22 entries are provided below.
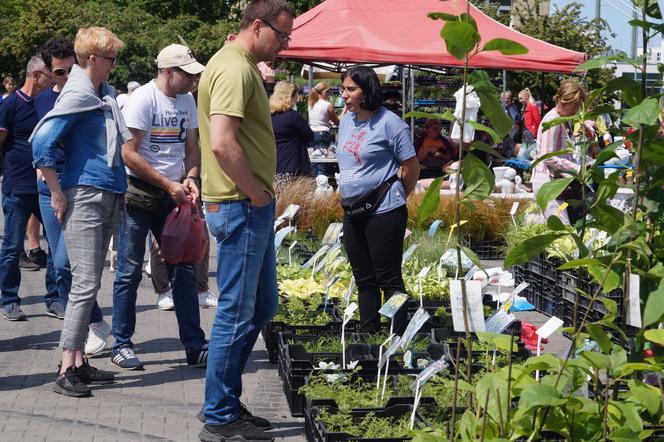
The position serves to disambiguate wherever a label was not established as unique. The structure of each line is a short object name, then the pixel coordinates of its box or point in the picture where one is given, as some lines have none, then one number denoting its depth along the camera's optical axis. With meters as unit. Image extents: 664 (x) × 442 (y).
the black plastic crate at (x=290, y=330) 6.65
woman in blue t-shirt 6.20
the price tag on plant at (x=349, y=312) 5.63
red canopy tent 13.20
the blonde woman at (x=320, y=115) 16.03
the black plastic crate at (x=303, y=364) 5.45
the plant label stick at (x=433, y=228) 7.58
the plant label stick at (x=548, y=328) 4.57
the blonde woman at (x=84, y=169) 5.54
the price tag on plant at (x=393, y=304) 5.50
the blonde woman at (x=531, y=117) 21.20
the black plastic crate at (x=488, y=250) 11.13
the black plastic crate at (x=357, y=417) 4.39
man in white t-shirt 6.10
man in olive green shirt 4.45
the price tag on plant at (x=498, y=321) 4.97
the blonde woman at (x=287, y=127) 10.53
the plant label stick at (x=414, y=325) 4.80
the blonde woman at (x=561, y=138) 8.20
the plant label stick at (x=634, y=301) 3.14
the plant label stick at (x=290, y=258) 8.78
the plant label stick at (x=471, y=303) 3.31
